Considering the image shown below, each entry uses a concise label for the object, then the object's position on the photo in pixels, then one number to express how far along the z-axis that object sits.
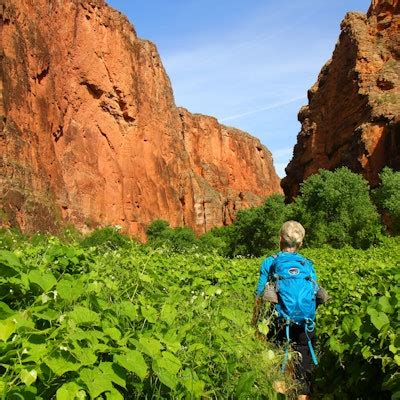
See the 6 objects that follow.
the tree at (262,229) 48.25
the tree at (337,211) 40.16
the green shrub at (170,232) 61.23
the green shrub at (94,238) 40.39
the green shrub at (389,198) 42.09
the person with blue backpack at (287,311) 4.53
